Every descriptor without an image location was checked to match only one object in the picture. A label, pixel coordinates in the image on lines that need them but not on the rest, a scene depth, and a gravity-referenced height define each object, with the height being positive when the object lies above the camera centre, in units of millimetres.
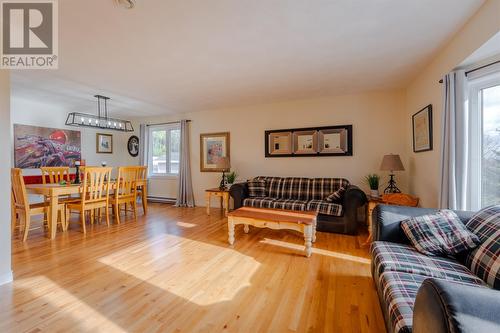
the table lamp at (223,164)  4691 +2
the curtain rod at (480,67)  1933 +872
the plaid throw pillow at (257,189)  4277 -467
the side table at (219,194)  4448 -592
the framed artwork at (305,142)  4316 +439
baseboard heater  5854 -924
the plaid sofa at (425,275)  715 -626
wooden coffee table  2566 -669
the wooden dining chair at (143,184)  4516 -387
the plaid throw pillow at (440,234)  1548 -511
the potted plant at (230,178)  4793 -287
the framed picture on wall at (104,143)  5840 +578
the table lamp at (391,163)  3260 +15
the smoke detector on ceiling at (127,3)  1644 +1201
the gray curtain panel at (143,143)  6004 +585
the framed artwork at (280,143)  4527 +432
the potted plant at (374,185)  3594 -334
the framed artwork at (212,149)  5148 +368
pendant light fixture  3823 +780
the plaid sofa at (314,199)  3340 -595
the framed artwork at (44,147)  4320 +389
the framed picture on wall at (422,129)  2775 +460
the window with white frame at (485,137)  1996 +252
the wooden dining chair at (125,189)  3928 -450
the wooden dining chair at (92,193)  3400 -453
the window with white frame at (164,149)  5891 +408
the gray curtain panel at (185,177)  5430 -298
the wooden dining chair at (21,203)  2975 -515
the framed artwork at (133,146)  6313 +531
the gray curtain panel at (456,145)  2074 +181
